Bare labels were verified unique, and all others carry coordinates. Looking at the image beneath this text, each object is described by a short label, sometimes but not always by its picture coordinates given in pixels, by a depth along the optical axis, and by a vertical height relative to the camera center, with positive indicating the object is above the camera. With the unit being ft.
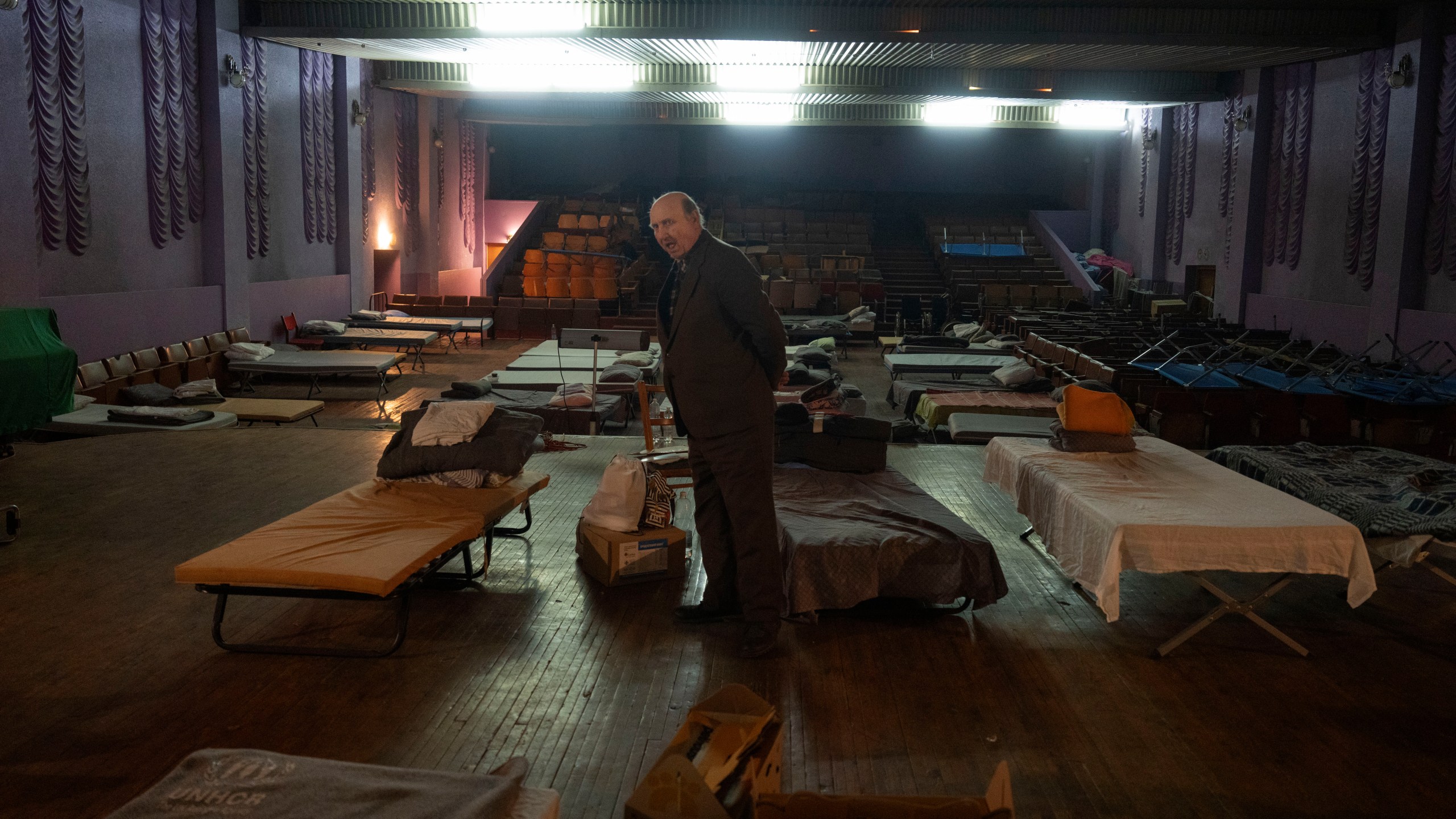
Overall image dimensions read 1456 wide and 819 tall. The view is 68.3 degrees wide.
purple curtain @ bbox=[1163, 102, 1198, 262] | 58.44 +6.24
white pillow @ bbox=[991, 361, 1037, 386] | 32.24 -2.73
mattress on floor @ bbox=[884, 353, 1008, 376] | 37.24 -2.82
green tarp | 17.03 -1.77
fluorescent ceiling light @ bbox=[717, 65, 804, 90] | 50.90 +9.65
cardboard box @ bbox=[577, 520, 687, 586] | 14.46 -3.80
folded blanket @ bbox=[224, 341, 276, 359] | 37.17 -2.97
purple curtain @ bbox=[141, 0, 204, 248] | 34.91 +4.95
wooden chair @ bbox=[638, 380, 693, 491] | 16.84 -3.00
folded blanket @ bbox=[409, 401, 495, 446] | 15.44 -2.19
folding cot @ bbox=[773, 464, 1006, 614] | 12.96 -3.42
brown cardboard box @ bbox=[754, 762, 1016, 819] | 6.70 -3.28
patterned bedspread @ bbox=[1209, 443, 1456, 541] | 12.96 -2.62
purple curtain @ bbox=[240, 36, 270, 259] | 40.98 +4.71
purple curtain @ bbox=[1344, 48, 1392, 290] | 39.52 +4.57
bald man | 11.85 -1.15
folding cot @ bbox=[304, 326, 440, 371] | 43.52 -2.79
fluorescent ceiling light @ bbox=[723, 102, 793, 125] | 64.94 +10.03
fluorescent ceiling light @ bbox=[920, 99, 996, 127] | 62.85 +10.03
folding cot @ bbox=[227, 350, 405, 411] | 35.78 -3.22
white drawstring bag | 14.48 -2.95
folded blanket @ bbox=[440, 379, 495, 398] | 24.82 -2.72
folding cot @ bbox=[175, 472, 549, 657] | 11.50 -3.18
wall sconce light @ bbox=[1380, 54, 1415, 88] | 36.83 +7.50
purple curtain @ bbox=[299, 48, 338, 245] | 46.85 +5.66
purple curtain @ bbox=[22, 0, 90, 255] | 28.78 +3.93
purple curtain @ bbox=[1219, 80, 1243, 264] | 51.90 +6.01
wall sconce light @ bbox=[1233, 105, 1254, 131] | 50.03 +7.96
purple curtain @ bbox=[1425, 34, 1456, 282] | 35.76 +3.47
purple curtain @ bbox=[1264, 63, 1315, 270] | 46.19 +5.55
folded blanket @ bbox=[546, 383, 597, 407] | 28.68 -3.32
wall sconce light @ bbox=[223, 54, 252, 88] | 38.78 +6.98
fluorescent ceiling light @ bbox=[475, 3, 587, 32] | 38.88 +9.37
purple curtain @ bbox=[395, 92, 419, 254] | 60.80 +6.22
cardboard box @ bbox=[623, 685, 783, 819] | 6.80 -3.37
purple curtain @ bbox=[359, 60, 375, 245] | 53.21 +6.68
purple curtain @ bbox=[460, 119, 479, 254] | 73.67 +6.35
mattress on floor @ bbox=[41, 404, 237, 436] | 25.20 -3.81
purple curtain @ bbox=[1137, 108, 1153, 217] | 64.69 +6.79
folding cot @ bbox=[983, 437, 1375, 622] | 12.00 -2.73
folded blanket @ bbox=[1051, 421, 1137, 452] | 15.89 -2.31
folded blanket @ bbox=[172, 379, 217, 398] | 30.86 -3.55
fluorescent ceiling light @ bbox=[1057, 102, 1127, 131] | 65.92 +10.50
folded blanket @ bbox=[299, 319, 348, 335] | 44.37 -2.48
